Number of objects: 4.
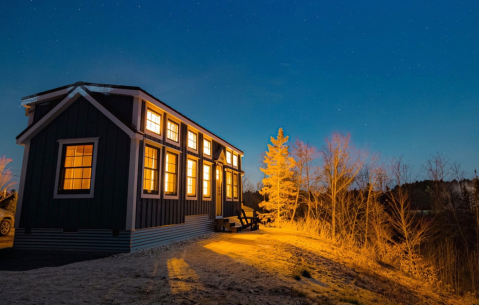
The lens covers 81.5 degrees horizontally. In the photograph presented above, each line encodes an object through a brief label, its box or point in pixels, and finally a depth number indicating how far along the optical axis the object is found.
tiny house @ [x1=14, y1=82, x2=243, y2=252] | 9.15
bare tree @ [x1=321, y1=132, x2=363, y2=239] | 20.20
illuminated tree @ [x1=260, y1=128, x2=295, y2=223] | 24.77
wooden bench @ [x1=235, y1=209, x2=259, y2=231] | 16.01
